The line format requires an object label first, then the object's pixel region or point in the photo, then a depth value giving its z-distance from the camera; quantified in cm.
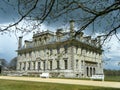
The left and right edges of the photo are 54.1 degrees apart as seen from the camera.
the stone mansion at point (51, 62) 2347
